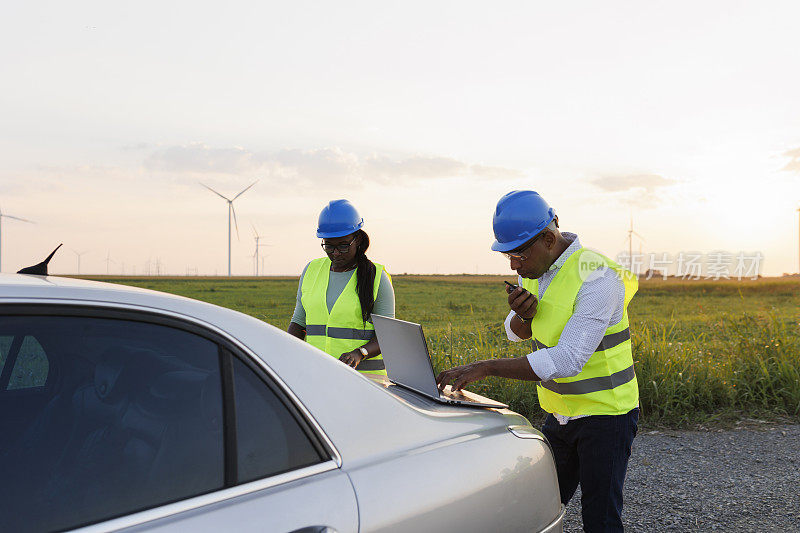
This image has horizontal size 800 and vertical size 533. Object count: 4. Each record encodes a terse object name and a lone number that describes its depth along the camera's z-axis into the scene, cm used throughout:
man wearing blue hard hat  282
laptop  255
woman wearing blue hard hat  408
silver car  152
